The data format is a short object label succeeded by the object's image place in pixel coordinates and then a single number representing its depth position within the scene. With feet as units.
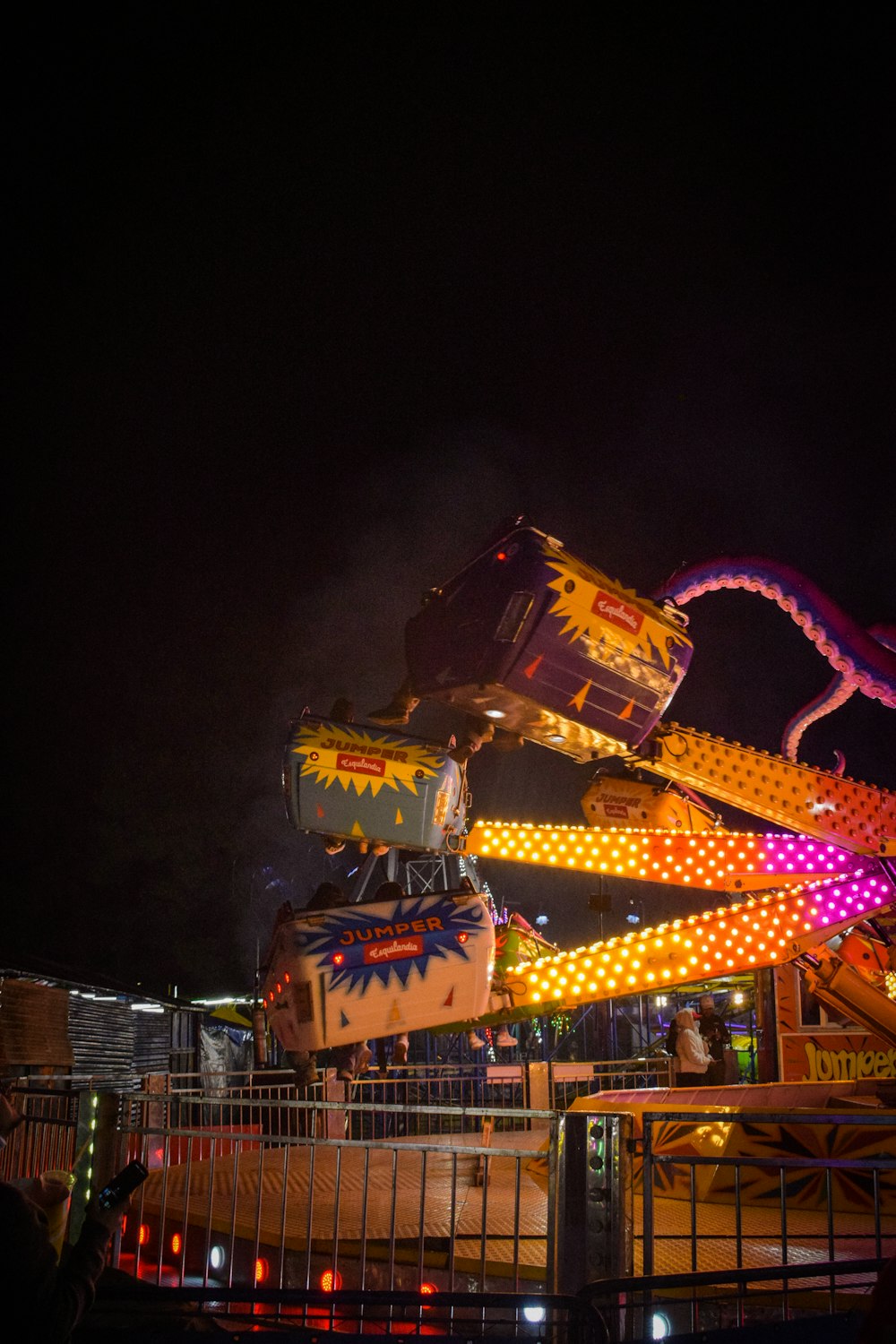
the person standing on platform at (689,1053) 40.88
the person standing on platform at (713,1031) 46.75
